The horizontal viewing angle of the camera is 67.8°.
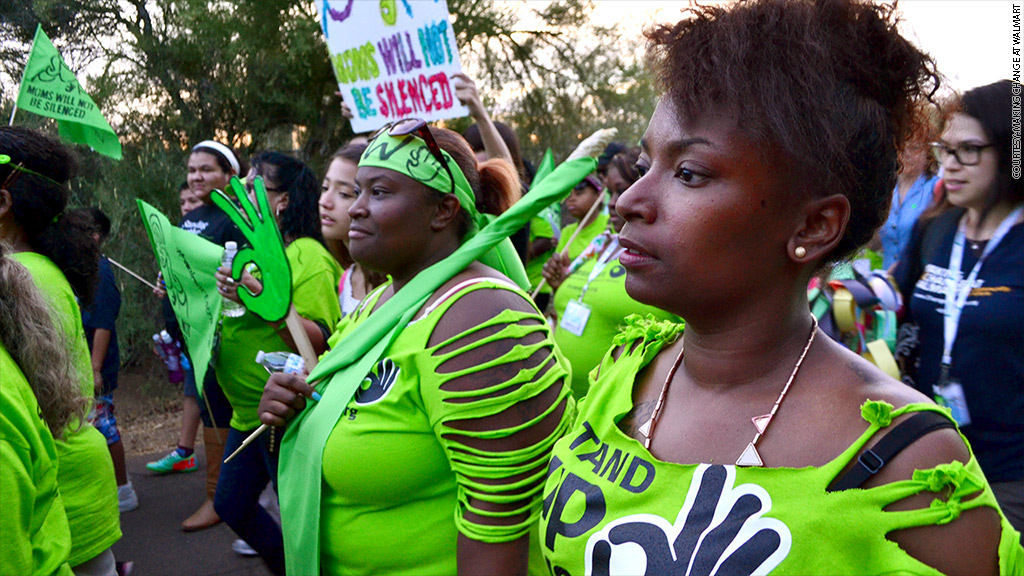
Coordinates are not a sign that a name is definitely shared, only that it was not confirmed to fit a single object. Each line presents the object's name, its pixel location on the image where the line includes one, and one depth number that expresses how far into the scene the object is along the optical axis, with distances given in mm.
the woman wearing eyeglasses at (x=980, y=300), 2570
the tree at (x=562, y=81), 10578
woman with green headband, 1938
